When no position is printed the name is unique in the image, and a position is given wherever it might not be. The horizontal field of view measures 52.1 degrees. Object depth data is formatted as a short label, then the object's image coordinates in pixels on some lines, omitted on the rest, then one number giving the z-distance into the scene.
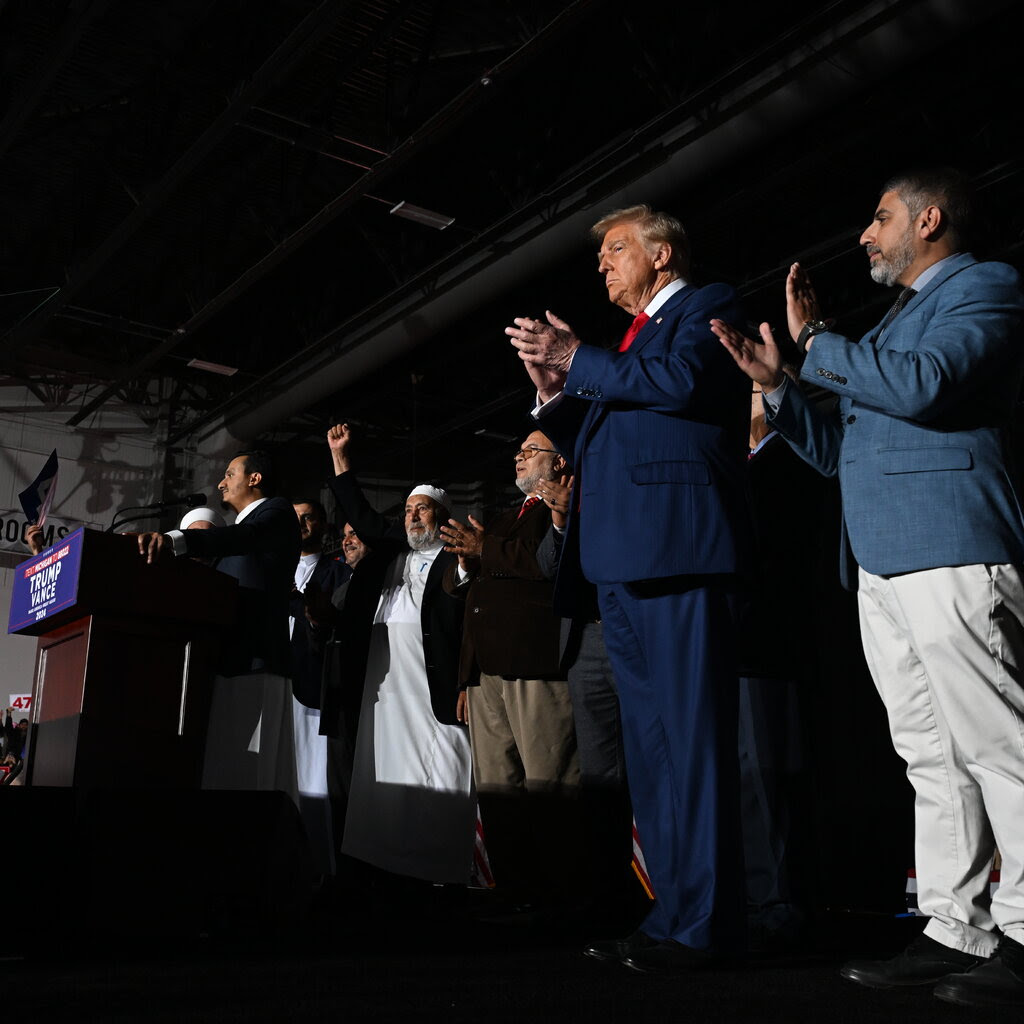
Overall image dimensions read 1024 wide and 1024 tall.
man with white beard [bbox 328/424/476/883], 3.90
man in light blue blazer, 1.68
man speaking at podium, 3.27
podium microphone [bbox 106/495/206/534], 4.49
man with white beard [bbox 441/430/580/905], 3.21
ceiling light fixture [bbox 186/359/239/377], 11.36
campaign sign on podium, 2.84
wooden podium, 2.82
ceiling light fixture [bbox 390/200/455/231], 8.30
